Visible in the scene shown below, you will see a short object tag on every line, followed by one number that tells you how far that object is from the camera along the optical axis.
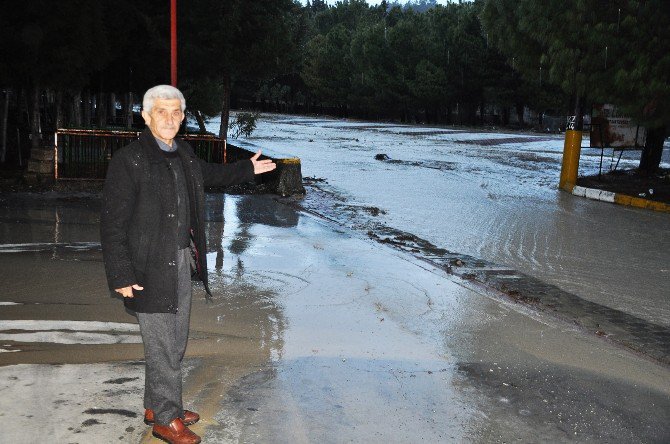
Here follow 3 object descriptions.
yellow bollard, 18.38
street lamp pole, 12.91
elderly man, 4.10
